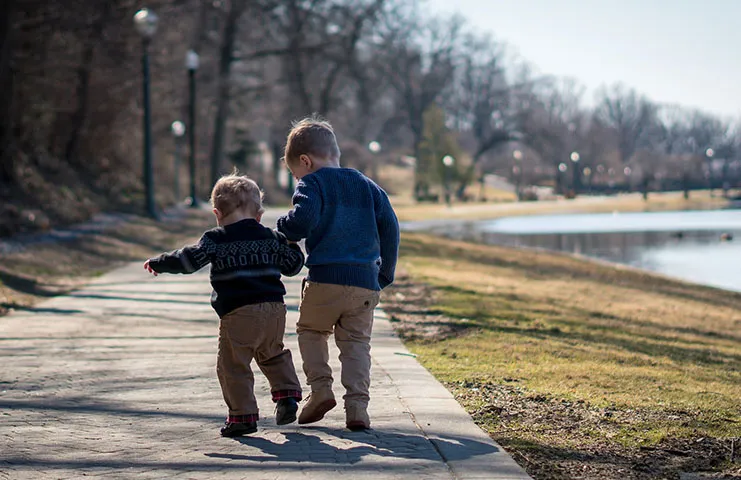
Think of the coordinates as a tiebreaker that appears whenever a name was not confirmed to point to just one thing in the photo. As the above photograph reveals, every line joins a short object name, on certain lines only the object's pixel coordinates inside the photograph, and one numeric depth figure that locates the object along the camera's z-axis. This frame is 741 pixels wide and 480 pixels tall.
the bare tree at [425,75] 82.44
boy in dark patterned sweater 4.83
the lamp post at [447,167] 67.88
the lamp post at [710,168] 100.04
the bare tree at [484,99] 92.50
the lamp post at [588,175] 103.62
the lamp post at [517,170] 82.25
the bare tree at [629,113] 141.50
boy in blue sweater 4.84
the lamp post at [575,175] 105.59
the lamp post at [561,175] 97.25
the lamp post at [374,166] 64.86
